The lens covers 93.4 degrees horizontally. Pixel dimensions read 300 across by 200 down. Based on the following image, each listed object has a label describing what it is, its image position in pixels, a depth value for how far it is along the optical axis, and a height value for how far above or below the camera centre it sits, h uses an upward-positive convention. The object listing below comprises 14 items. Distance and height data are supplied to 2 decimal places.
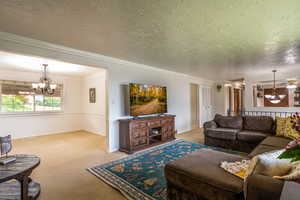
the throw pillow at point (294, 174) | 0.95 -0.54
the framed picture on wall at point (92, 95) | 5.75 +0.19
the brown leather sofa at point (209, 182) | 1.02 -0.82
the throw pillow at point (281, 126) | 3.18 -0.66
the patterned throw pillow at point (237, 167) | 1.47 -0.78
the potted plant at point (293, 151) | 0.81 -0.32
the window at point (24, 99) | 4.79 +0.05
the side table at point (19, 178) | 1.59 -0.88
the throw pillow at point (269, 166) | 1.12 -0.57
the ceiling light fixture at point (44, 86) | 4.28 +0.44
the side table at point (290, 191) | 0.84 -0.58
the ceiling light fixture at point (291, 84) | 4.60 +0.43
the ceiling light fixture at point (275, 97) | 5.21 +0.01
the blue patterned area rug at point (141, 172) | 1.96 -1.29
